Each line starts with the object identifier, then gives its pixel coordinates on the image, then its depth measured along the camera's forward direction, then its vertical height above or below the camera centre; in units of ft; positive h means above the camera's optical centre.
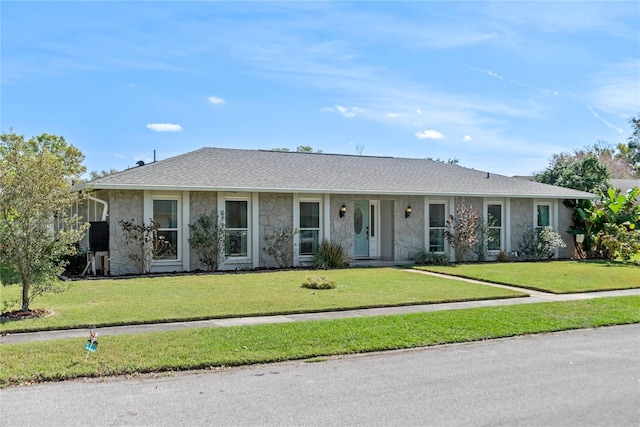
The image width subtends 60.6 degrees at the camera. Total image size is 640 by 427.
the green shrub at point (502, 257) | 69.24 -3.36
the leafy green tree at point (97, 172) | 169.95 +19.03
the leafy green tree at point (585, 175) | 86.69 +8.89
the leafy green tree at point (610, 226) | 68.64 +0.50
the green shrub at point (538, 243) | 70.74 -1.66
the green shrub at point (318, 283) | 42.45 -4.02
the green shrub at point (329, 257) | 59.36 -2.78
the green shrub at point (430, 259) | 64.54 -3.31
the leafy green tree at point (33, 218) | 29.66 +0.84
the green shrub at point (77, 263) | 55.67 -3.08
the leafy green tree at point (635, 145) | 158.61 +24.85
